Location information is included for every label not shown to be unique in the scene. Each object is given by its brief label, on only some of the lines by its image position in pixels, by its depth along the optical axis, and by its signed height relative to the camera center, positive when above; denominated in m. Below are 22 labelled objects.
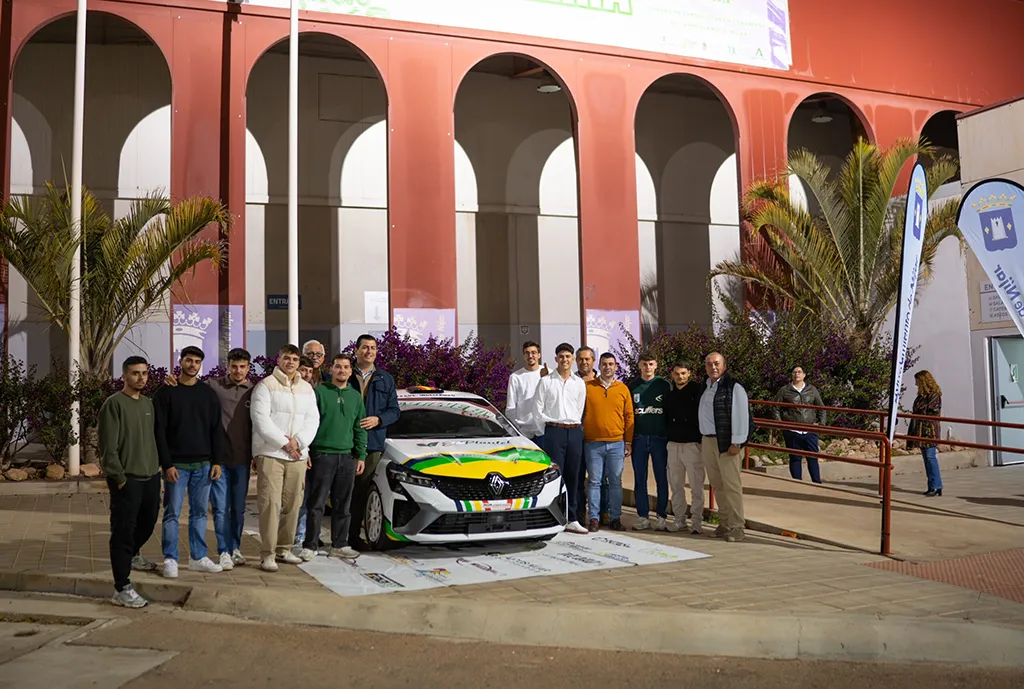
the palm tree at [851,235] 18.25 +3.01
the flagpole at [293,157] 15.48 +4.02
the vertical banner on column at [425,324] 16.84 +1.29
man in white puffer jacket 7.37 -0.33
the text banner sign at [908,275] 7.92 +0.96
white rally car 7.77 -0.83
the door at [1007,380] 17.06 +0.10
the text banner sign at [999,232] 8.39 +1.41
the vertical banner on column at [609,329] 17.91 +1.22
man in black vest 8.56 -0.43
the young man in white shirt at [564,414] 9.16 -0.21
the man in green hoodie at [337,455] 7.82 -0.49
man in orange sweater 9.36 -0.37
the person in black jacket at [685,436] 9.07 -0.44
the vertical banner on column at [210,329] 15.84 +1.18
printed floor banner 7.07 -1.39
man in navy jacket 8.27 -0.10
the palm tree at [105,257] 13.62 +2.14
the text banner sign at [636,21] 17.50 +7.33
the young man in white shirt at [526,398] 9.27 -0.04
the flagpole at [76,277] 13.42 +1.83
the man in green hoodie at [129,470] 6.57 -0.49
